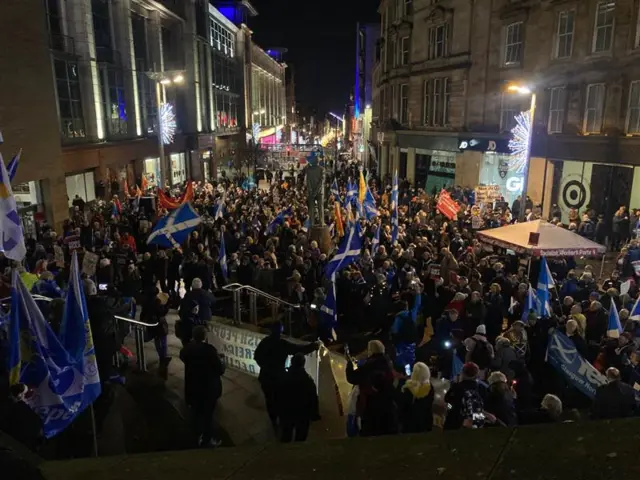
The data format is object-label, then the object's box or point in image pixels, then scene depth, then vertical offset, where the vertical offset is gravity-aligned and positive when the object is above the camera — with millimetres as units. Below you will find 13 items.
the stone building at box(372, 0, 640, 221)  21438 +2312
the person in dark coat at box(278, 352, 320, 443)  6215 -2993
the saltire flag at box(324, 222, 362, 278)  12047 -2521
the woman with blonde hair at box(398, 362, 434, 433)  6059 -2955
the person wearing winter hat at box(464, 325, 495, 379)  7672 -3025
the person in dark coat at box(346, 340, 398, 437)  5805 -2864
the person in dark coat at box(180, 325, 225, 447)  6559 -2877
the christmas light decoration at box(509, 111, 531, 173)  21859 -26
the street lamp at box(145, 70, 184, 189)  33219 +4101
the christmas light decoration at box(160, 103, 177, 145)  23656 +902
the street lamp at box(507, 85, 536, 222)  17719 -765
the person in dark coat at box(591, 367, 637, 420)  6289 -3057
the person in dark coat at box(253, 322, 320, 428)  6922 -2801
